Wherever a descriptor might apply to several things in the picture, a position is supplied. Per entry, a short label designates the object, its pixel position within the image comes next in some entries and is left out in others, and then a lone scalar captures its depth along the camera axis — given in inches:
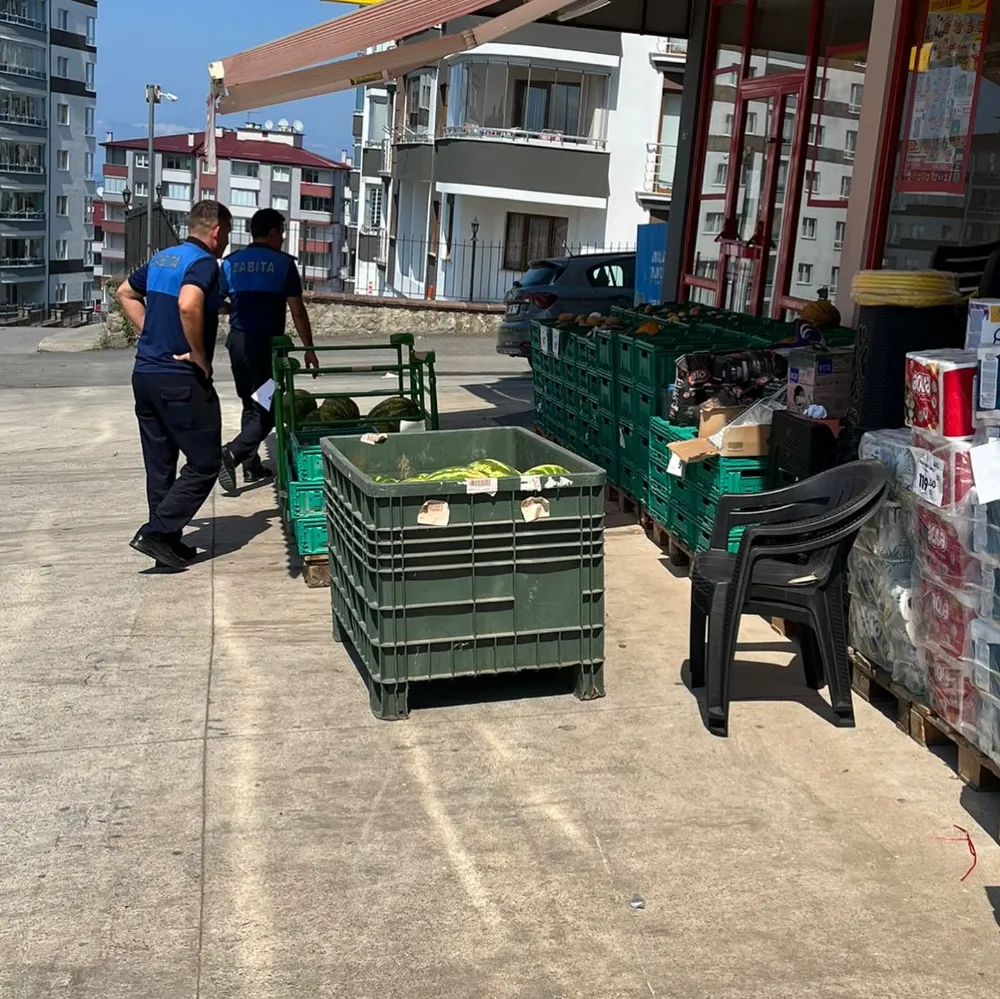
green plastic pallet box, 192.5
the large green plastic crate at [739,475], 251.3
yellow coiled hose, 213.9
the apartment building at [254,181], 4254.4
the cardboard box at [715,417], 257.1
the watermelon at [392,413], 295.9
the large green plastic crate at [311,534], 273.6
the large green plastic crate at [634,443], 303.7
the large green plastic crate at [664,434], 269.3
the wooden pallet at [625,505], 314.7
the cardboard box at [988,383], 165.3
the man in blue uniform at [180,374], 276.7
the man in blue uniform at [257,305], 343.6
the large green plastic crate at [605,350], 321.7
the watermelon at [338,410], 308.7
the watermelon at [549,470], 208.7
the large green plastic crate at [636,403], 293.1
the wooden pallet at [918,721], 176.1
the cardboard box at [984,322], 167.8
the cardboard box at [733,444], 250.5
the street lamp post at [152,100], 1433.3
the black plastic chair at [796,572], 189.2
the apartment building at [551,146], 1282.0
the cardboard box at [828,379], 237.0
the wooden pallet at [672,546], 279.6
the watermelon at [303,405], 311.4
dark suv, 693.3
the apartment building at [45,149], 3051.2
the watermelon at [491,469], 215.0
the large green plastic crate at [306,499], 271.3
